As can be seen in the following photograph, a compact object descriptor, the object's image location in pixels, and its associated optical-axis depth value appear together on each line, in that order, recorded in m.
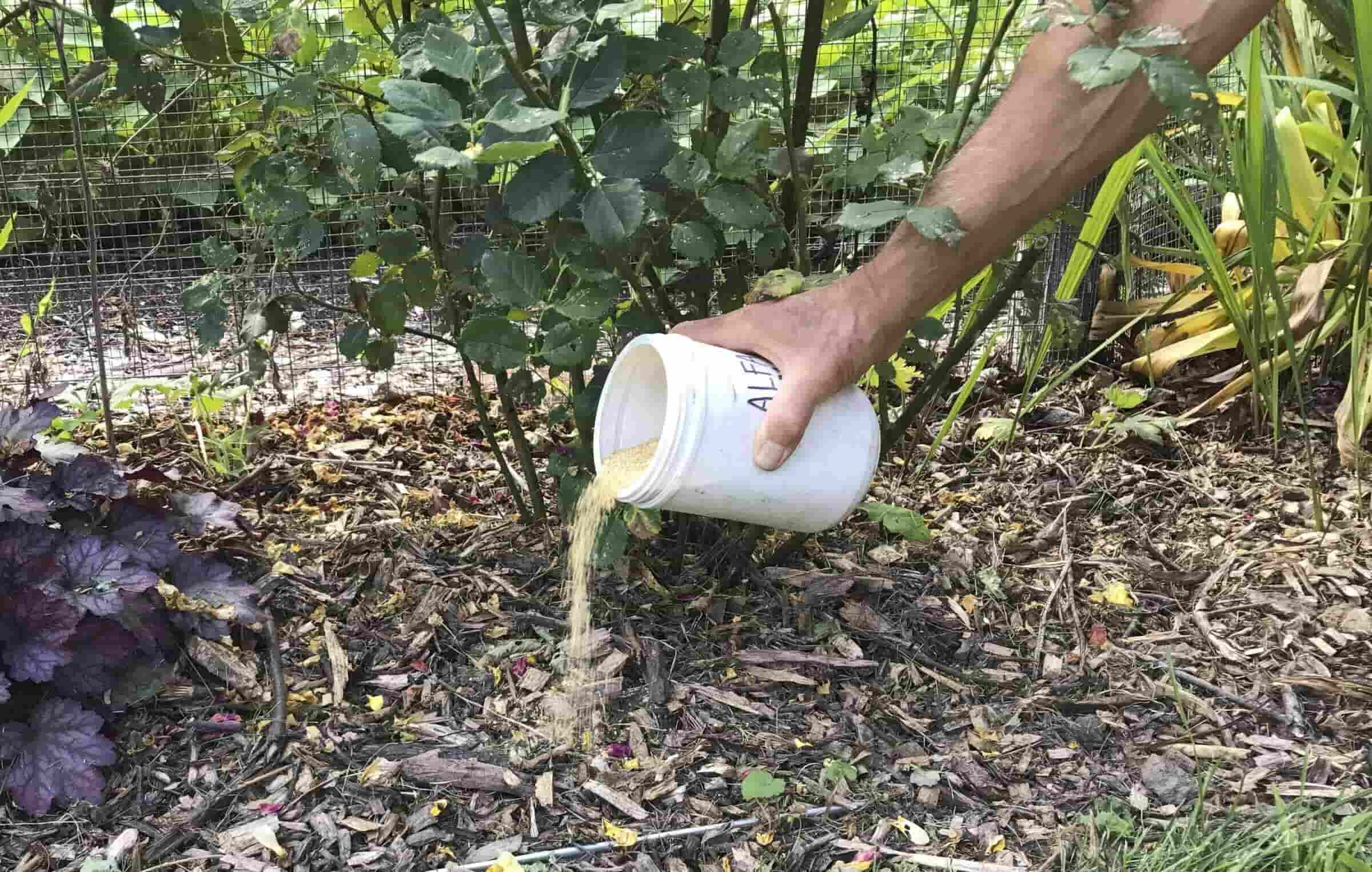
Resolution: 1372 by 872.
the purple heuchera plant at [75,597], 1.59
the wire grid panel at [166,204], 2.71
